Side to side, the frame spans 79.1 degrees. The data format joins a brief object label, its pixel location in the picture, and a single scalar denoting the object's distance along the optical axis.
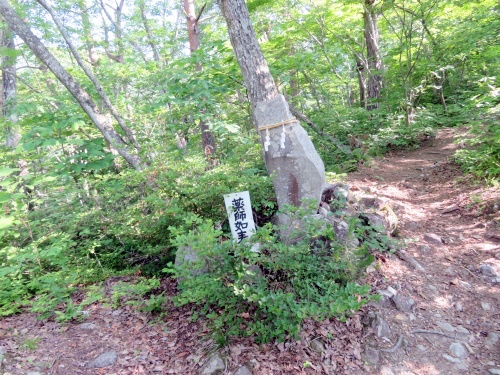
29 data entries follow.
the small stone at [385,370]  2.30
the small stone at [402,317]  2.79
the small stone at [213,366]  2.17
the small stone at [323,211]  3.55
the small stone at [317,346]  2.38
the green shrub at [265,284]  2.09
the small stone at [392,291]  2.99
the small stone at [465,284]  3.15
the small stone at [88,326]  2.69
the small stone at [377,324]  2.62
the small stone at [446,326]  2.70
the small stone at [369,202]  4.10
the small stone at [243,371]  2.14
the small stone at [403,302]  2.90
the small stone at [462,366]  2.36
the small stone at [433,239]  3.86
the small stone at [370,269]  3.21
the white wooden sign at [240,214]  3.09
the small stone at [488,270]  3.22
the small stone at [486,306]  2.86
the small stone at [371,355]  2.38
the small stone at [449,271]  3.35
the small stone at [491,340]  2.50
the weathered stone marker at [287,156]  3.45
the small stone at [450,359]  2.42
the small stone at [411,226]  4.20
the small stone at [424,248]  3.73
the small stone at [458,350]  2.46
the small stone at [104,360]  2.29
